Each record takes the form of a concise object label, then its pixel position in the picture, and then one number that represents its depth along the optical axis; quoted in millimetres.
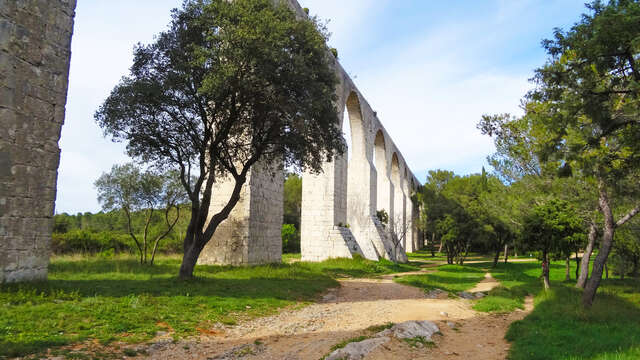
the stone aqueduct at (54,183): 6789
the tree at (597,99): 5691
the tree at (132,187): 13094
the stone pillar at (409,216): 35222
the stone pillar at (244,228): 11984
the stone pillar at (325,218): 16781
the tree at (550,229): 10188
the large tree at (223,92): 8141
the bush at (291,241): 27875
